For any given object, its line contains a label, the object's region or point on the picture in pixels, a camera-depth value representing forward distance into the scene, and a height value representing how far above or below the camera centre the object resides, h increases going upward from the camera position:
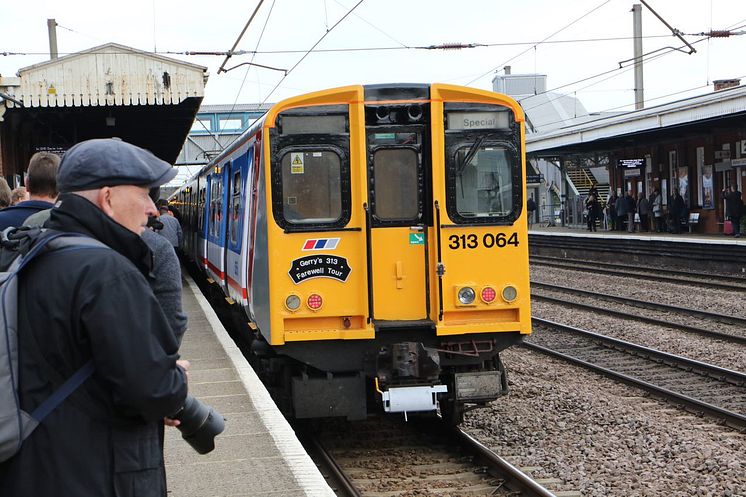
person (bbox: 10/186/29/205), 7.53 +0.31
